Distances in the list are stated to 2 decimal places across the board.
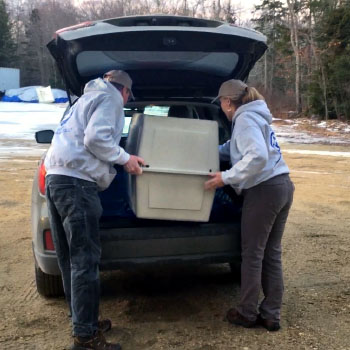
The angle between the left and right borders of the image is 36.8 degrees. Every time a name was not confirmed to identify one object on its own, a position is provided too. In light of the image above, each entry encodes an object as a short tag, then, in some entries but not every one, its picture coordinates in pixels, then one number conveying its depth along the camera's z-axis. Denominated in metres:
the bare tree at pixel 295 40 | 33.94
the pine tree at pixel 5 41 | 61.00
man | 3.06
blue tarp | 48.06
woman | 3.28
